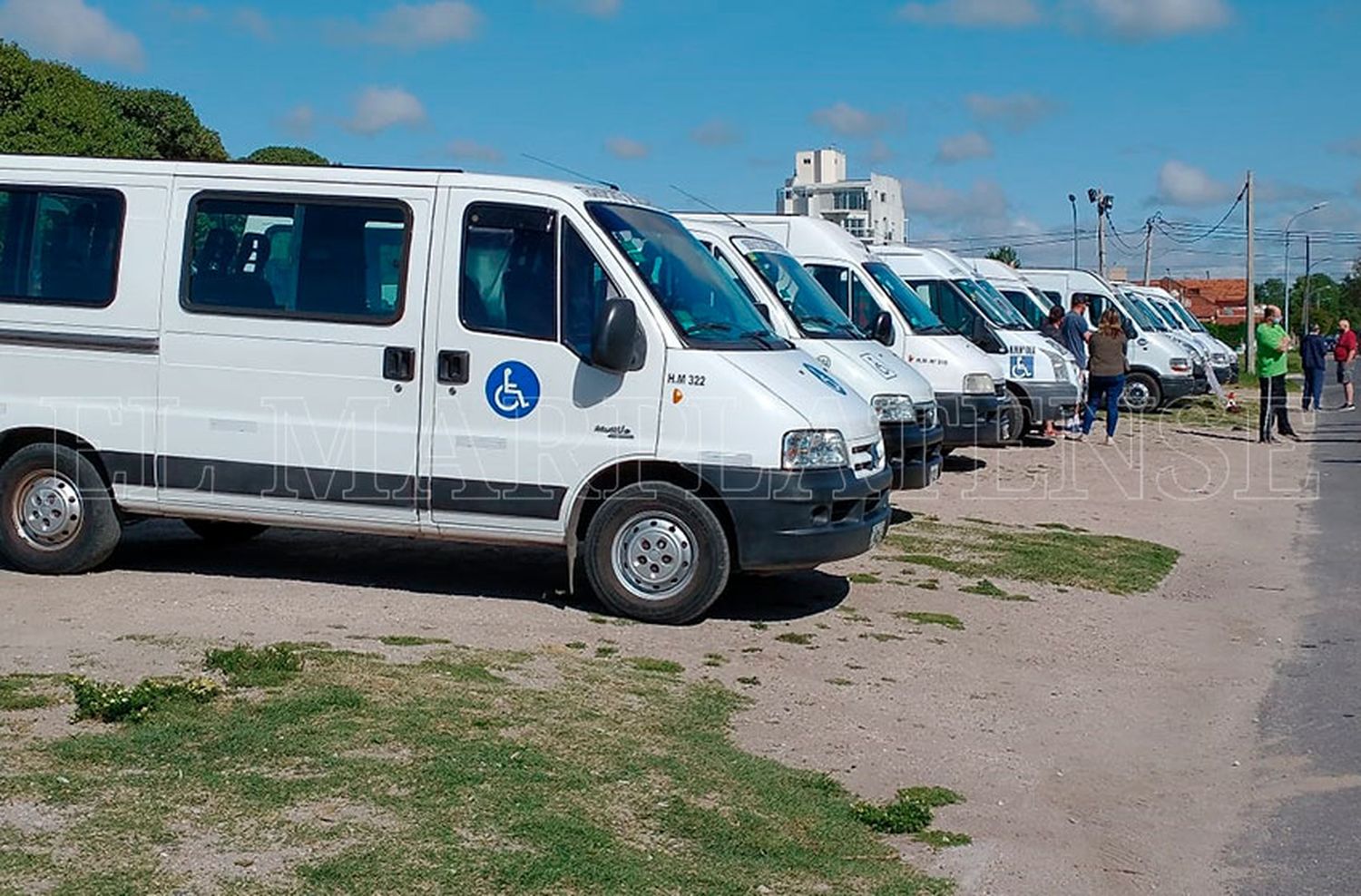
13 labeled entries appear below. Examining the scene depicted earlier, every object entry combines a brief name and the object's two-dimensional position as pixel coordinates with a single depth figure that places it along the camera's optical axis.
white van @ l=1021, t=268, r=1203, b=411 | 27.66
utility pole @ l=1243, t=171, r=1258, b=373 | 47.27
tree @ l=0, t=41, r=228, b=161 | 25.92
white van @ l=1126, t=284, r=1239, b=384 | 32.06
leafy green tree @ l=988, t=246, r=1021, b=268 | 81.78
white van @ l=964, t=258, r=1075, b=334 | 26.02
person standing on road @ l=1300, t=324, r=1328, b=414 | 26.89
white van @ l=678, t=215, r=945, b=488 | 12.41
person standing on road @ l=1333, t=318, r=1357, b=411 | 32.28
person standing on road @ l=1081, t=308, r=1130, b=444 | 21.75
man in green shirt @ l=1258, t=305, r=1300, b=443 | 22.91
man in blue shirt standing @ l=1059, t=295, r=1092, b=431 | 22.92
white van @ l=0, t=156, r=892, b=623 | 9.06
